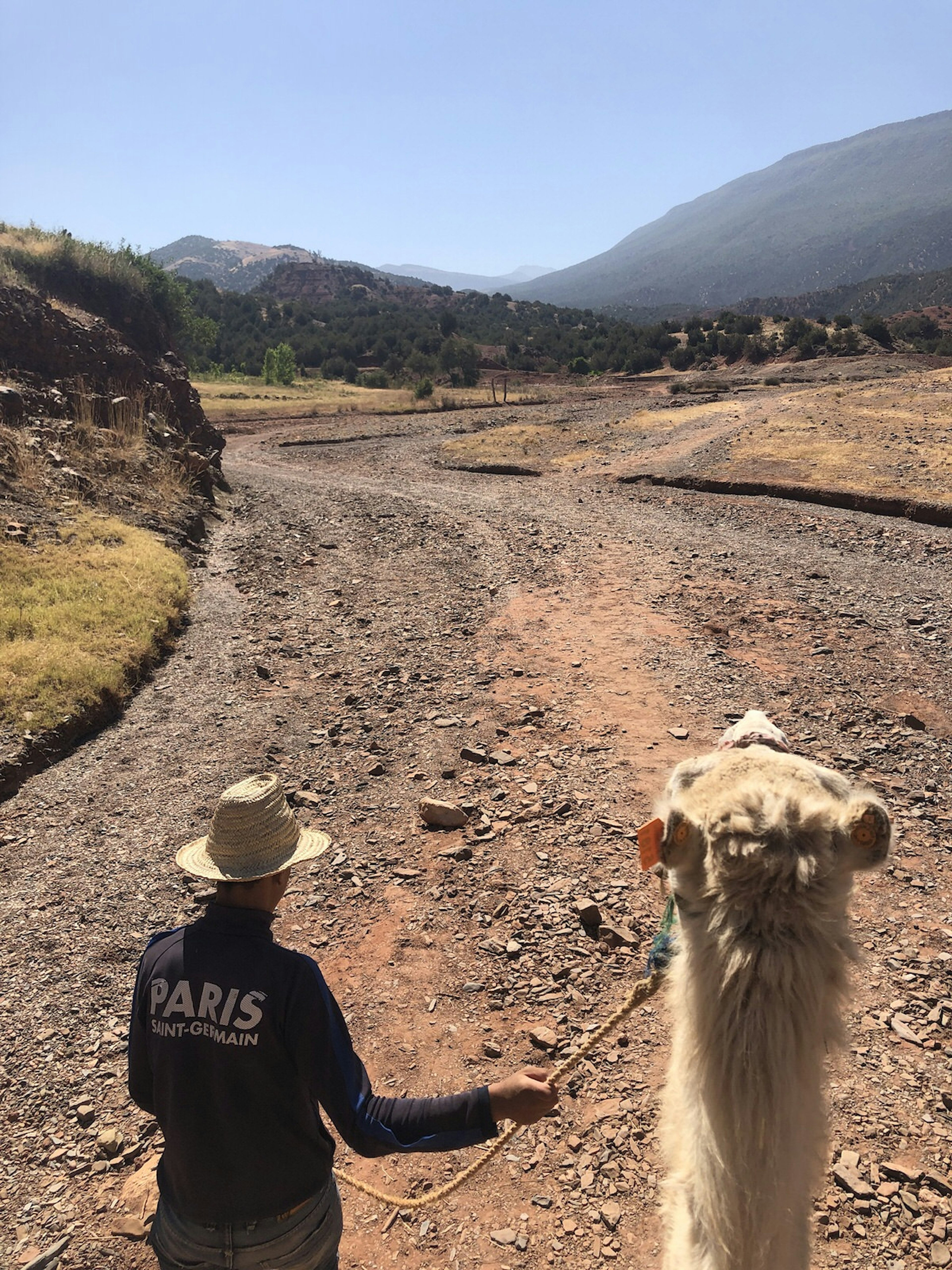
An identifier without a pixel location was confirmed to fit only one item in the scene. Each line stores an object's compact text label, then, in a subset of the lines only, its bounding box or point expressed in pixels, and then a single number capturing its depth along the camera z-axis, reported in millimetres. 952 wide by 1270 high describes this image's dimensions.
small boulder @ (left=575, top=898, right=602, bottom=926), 4535
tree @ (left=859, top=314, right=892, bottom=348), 47000
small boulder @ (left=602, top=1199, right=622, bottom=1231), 3006
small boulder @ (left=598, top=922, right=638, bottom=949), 4375
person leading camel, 1795
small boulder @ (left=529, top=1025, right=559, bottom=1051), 3793
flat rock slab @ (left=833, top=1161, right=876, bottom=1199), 2982
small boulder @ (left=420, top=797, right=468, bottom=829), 5730
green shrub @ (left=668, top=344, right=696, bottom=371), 51906
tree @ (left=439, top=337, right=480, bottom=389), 55719
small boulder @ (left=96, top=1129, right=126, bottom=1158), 3559
